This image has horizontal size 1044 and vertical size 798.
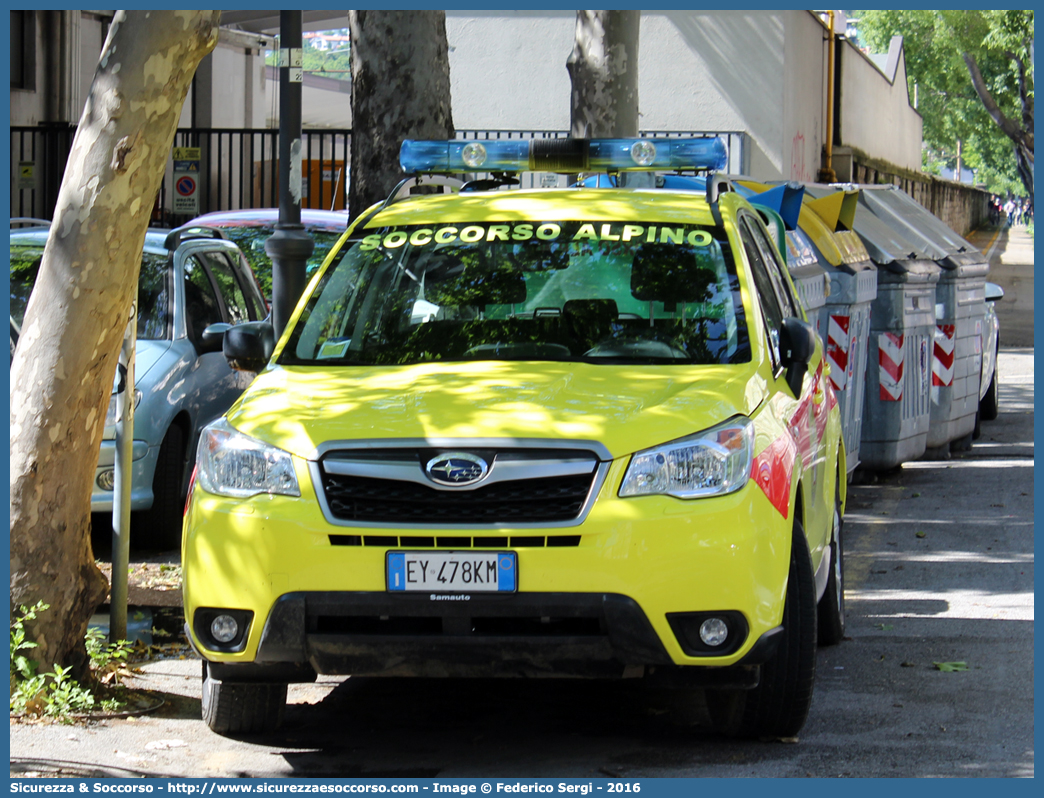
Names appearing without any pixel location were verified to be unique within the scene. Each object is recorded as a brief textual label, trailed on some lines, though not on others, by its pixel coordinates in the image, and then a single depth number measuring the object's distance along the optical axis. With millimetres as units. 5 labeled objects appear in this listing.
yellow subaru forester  8953
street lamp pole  16109
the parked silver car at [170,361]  16781
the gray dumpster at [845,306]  21016
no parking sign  37562
